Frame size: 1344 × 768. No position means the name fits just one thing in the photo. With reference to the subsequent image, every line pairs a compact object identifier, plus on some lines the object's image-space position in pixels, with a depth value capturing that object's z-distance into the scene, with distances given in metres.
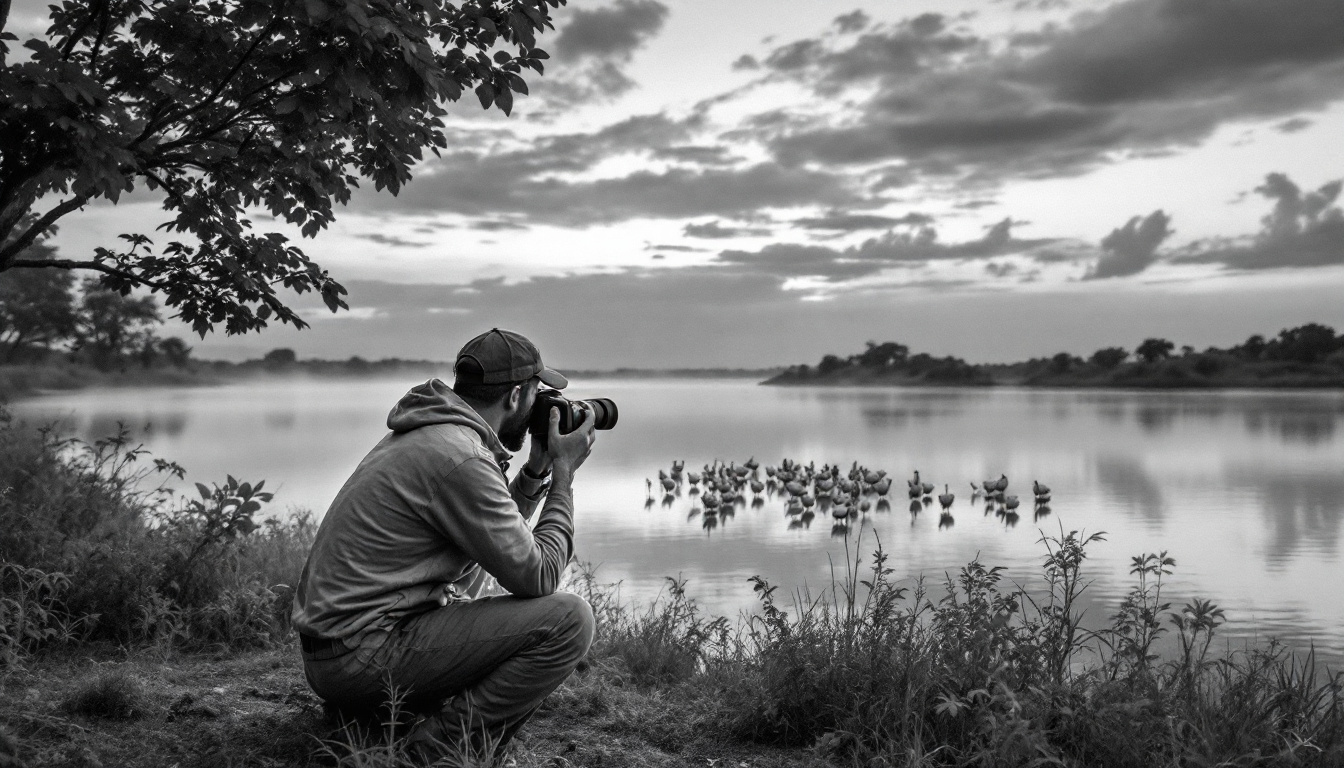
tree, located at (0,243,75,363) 26.06
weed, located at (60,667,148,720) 3.80
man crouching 3.09
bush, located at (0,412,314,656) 5.01
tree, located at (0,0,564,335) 3.98
